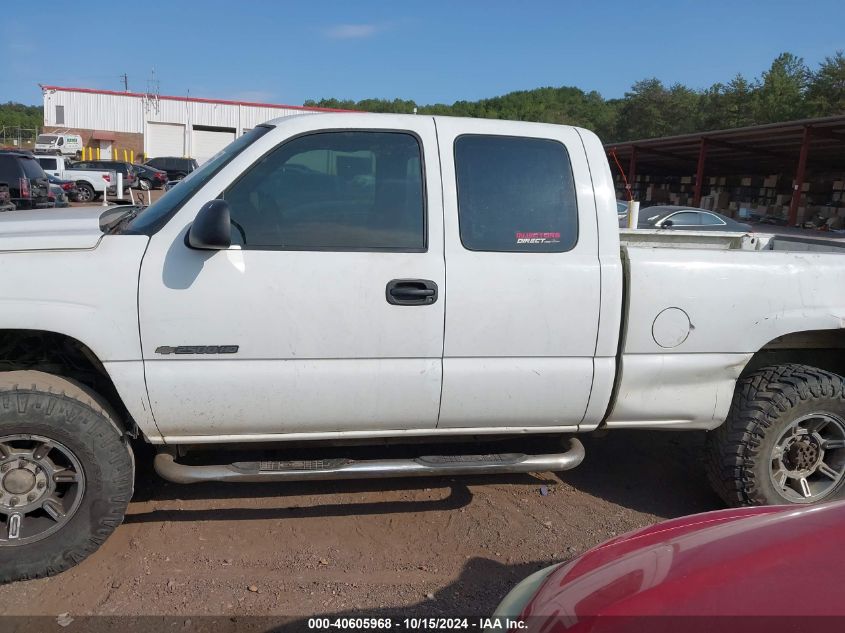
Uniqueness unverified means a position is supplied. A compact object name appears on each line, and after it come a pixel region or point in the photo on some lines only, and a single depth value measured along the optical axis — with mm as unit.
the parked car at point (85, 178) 27234
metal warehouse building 49625
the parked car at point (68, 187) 24266
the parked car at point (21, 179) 14961
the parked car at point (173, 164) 36844
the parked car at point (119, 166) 29281
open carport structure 26031
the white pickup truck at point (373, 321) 3039
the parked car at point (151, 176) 32812
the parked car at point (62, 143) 43875
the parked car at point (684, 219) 13937
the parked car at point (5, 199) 12462
